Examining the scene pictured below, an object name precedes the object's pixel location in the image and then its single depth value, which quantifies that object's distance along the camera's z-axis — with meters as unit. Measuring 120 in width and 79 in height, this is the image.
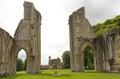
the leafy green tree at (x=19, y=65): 26.00
